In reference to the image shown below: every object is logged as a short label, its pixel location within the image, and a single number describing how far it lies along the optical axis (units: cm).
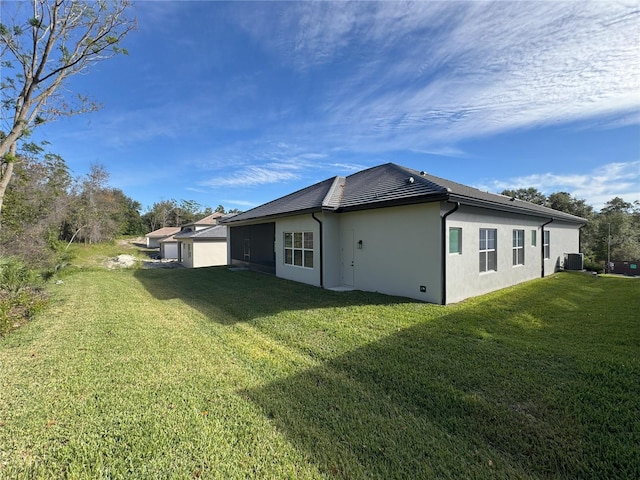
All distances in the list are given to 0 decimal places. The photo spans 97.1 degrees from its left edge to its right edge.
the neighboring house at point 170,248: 3734
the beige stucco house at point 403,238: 750
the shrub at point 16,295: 596
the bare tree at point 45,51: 781
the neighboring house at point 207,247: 2419
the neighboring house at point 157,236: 4751
